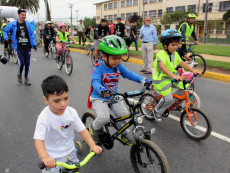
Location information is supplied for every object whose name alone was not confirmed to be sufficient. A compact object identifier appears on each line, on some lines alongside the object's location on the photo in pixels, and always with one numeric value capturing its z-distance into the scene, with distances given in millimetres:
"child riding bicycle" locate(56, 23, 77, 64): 8602
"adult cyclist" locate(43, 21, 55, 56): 12312
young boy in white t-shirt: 1810
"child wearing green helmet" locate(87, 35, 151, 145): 2581
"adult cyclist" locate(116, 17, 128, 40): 12494
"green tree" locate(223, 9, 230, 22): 42825
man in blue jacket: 6223
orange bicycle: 3297
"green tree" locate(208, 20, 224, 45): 39884
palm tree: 37916
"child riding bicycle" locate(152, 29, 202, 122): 3518
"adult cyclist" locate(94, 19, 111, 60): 9461
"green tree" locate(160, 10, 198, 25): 44062
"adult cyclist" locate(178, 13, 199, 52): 7727
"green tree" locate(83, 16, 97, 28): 73456
